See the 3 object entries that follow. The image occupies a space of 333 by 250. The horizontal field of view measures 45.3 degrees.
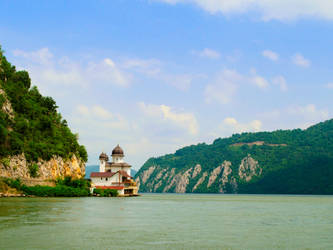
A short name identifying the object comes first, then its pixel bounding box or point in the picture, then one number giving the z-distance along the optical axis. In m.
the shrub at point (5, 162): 78.75
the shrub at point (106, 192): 101.69
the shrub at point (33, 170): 84.94
